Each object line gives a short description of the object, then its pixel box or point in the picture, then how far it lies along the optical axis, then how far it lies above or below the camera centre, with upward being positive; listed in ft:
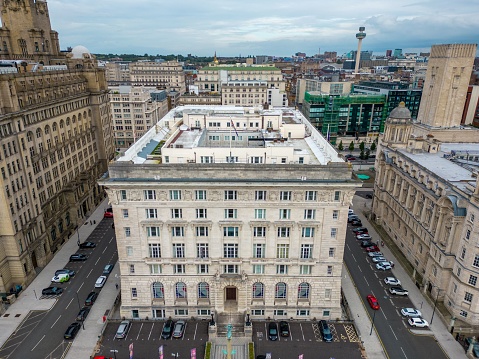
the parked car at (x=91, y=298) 255.50 -171.30
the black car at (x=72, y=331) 225.13 -171.38
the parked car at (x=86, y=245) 333.42 -171.03
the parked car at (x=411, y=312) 244.22 -170.85
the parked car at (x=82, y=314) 240.53 -171.94
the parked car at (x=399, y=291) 266.98 -170.79
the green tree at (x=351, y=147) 622.46 -147.77
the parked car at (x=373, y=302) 252.42 -170.27
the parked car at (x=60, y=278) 281.33 -170.80
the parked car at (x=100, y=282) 274.77 -170.46
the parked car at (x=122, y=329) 226.17 -171.89
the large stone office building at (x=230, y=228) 208.74 -101.64
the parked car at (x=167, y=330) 227.81 -172.30
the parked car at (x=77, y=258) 313.32 -171.93
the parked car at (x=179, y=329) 228.02 -172.13
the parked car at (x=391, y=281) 278.91 -170.28
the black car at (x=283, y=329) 228.02 -171.74
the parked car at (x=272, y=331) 226.85 -172.22
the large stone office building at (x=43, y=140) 263.90 -73.28
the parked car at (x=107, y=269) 292.10 -170.97
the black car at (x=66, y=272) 287.89 -169.75
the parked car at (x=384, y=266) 299.79 -170.15
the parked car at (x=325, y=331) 223.51 -170.79
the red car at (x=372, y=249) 327.24 -170.30
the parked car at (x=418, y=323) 234.99 -170.60
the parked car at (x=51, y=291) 266.98 -171.19
